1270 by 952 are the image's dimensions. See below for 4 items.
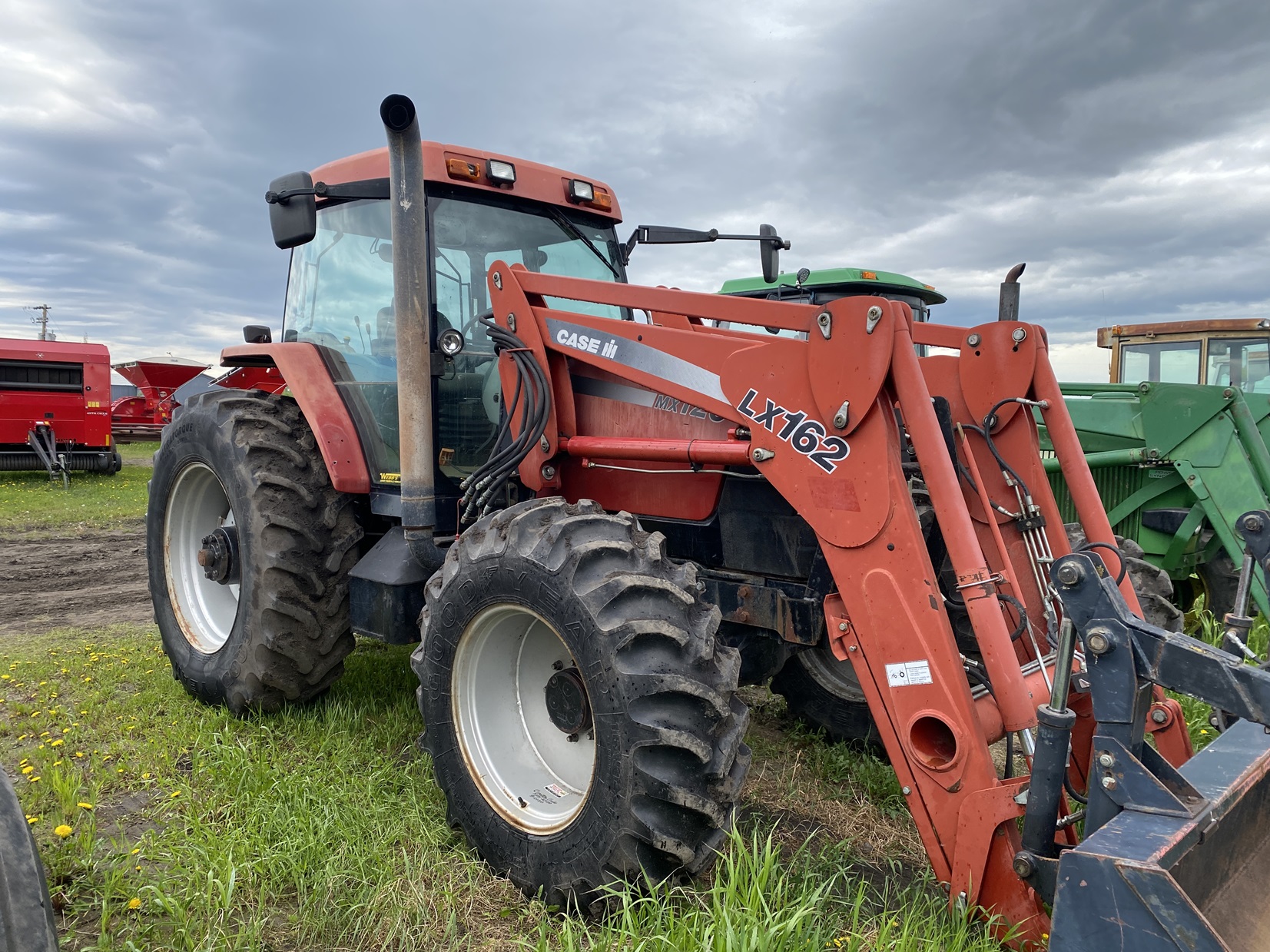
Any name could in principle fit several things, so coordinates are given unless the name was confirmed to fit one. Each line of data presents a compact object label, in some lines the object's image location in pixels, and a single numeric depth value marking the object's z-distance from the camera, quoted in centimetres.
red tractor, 210
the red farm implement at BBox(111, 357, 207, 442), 2088
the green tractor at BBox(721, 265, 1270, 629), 548
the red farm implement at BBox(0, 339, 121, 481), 1417
